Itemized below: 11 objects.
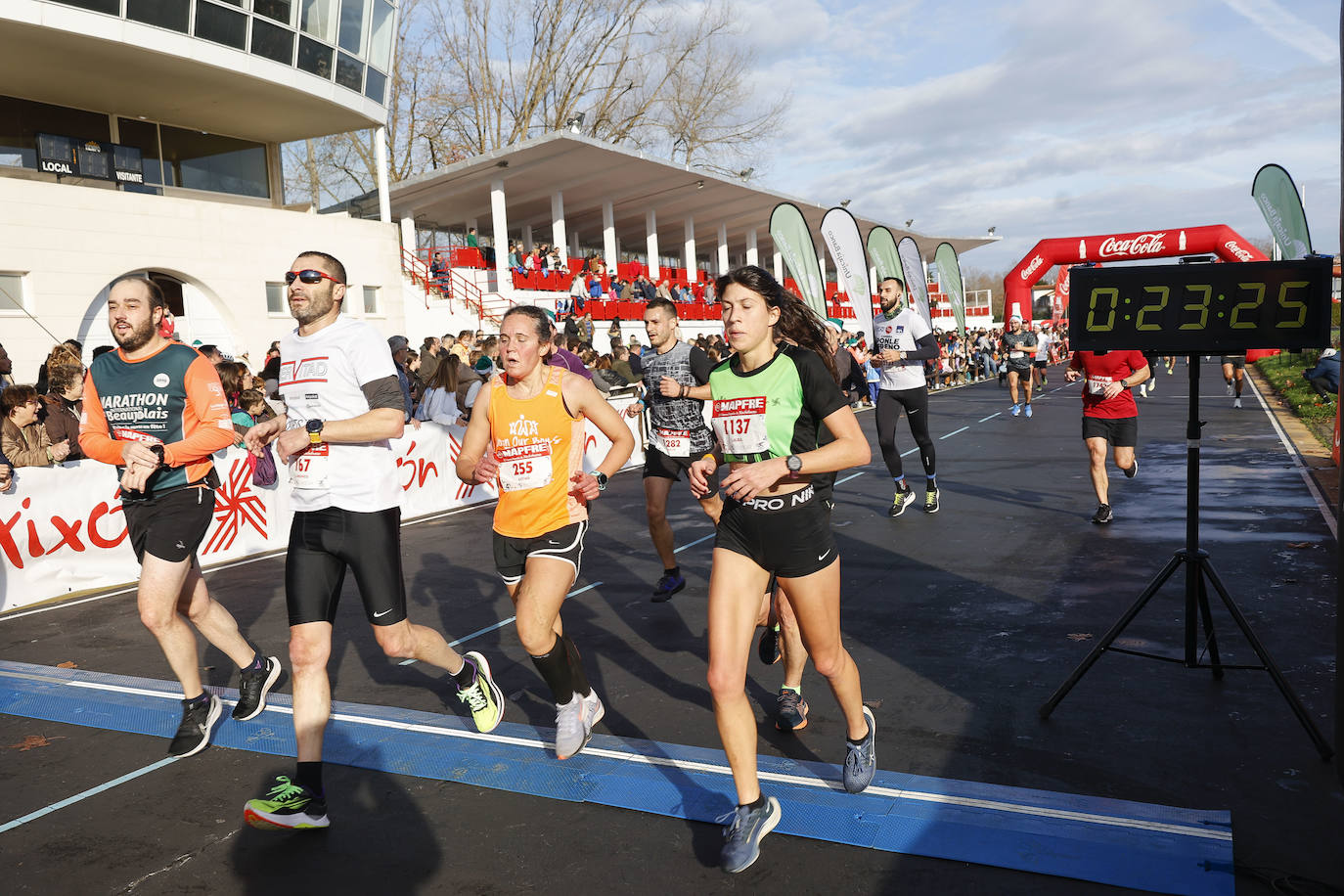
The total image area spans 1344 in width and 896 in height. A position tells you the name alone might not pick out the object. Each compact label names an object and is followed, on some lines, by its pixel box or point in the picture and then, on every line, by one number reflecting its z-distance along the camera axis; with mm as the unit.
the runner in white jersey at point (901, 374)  9047
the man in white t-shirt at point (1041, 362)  27623
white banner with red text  7707
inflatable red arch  32344
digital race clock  3855
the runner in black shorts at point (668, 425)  6418
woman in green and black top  3242
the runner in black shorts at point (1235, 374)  18984
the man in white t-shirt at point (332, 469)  3754
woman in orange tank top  4125
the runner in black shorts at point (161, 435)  4359
